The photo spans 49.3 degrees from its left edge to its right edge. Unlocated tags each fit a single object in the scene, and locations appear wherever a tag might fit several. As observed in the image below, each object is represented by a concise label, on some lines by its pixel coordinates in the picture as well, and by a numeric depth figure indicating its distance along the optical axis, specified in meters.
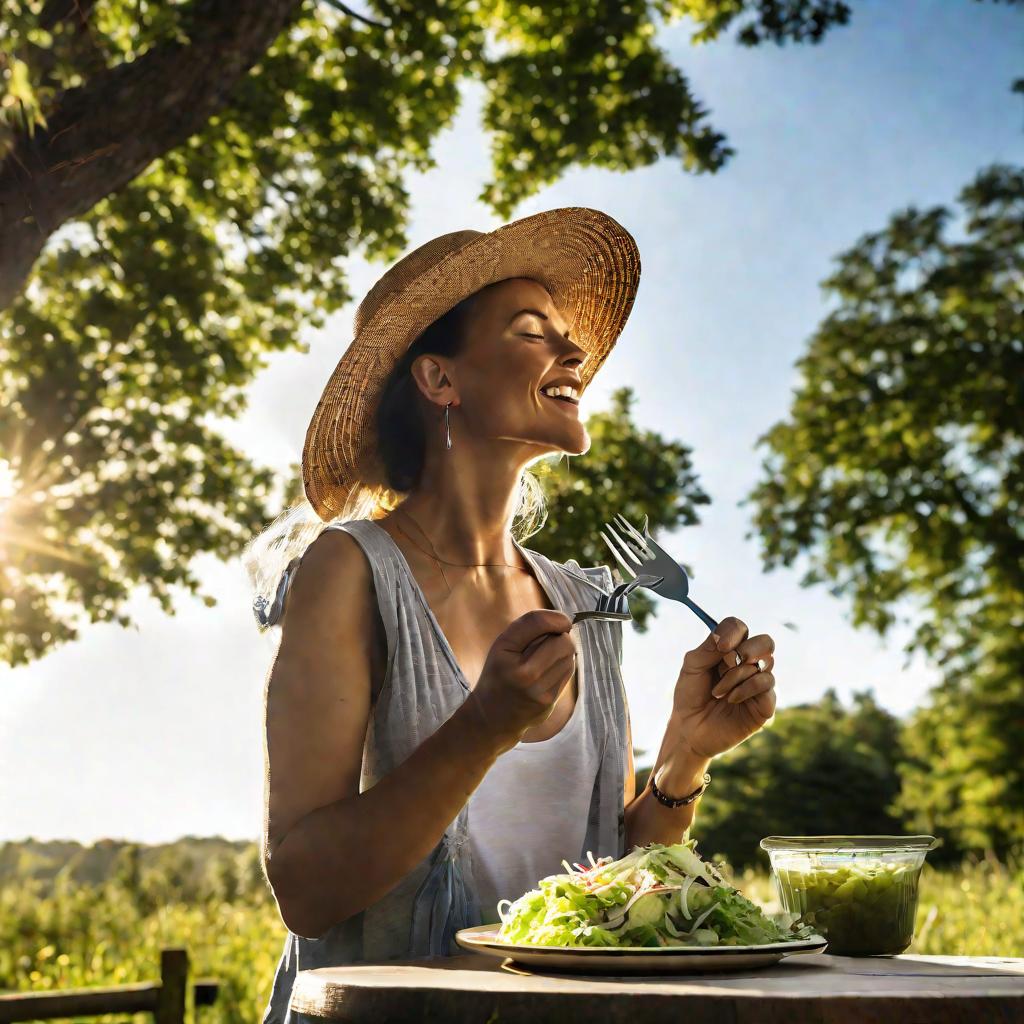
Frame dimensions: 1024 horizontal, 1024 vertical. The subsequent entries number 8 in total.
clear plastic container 1.84
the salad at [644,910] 1.58
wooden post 5.16
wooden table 1.23
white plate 1.44
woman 1.79
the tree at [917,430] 13.86
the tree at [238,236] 8.40
